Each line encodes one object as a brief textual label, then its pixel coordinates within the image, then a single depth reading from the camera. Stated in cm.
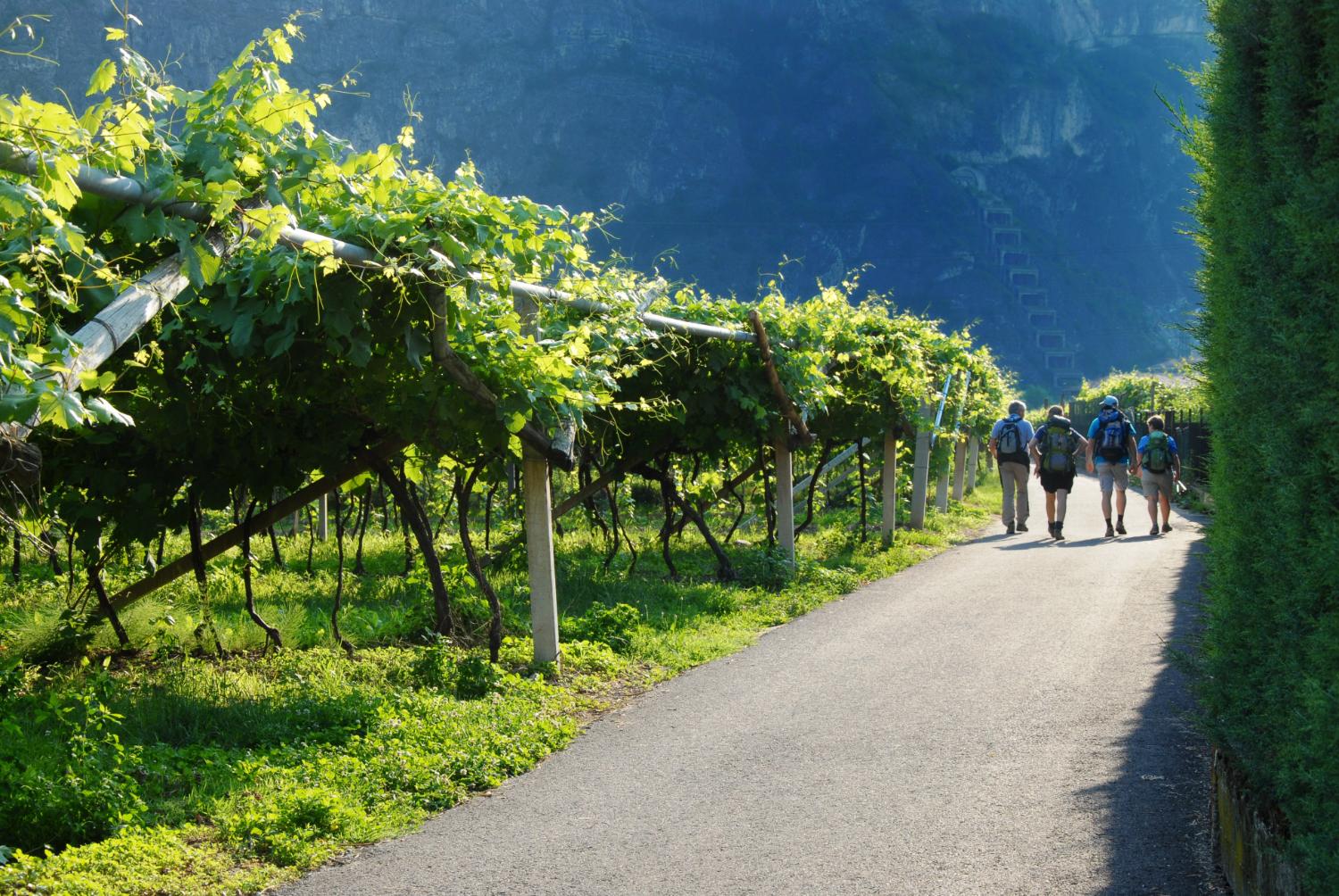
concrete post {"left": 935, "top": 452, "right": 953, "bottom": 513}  2105
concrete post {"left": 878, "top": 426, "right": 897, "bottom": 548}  1656
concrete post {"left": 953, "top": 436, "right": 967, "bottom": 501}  2466
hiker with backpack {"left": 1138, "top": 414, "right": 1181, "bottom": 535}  1762
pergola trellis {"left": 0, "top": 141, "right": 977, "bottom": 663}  411
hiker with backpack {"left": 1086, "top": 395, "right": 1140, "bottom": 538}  1778
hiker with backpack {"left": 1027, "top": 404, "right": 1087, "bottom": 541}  1753
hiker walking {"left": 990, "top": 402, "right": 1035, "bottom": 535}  1822
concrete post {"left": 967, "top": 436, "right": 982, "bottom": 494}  2739
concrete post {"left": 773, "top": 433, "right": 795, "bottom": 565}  1296
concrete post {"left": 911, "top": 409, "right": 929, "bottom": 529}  1819
